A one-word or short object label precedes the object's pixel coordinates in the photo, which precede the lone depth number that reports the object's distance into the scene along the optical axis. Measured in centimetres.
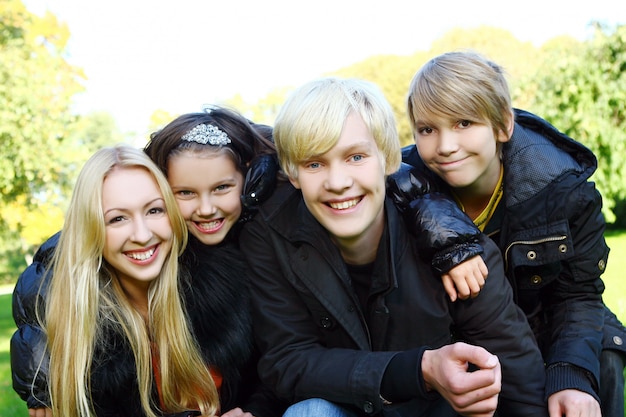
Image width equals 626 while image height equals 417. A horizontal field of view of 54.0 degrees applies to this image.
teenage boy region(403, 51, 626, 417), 257
